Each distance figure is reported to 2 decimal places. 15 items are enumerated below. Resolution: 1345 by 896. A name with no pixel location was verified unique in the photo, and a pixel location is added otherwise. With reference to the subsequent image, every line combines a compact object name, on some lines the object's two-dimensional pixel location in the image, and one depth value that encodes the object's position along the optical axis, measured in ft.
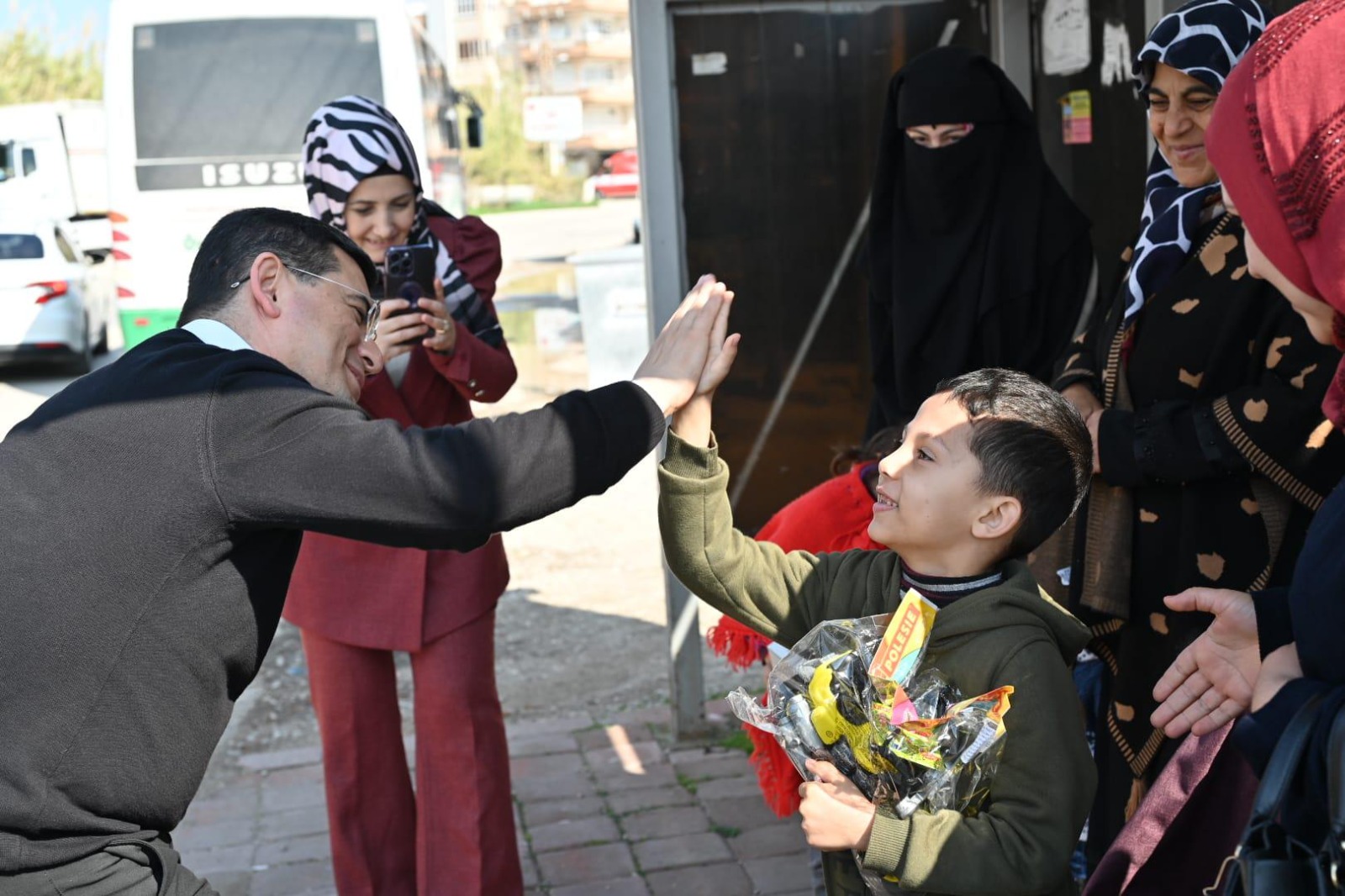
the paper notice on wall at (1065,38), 14.39
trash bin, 37.01
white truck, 67.41
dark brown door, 15.52
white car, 49.47
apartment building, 238.27
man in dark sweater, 6.47
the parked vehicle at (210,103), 36.58
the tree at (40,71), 124.98
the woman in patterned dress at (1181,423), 8.63
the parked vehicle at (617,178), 114.52
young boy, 6.59
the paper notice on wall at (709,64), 15.35
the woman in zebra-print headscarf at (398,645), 11.19
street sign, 67.82
